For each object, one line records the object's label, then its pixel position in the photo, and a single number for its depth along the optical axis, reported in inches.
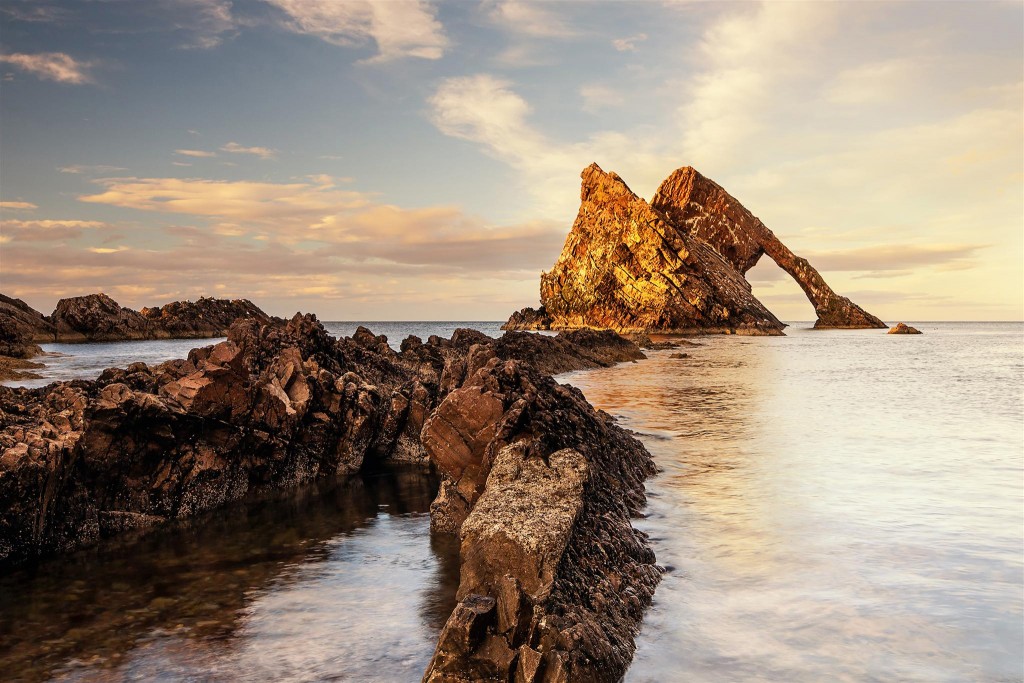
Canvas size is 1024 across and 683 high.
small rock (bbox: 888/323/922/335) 3266.2
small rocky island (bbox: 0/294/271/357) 2247.7
